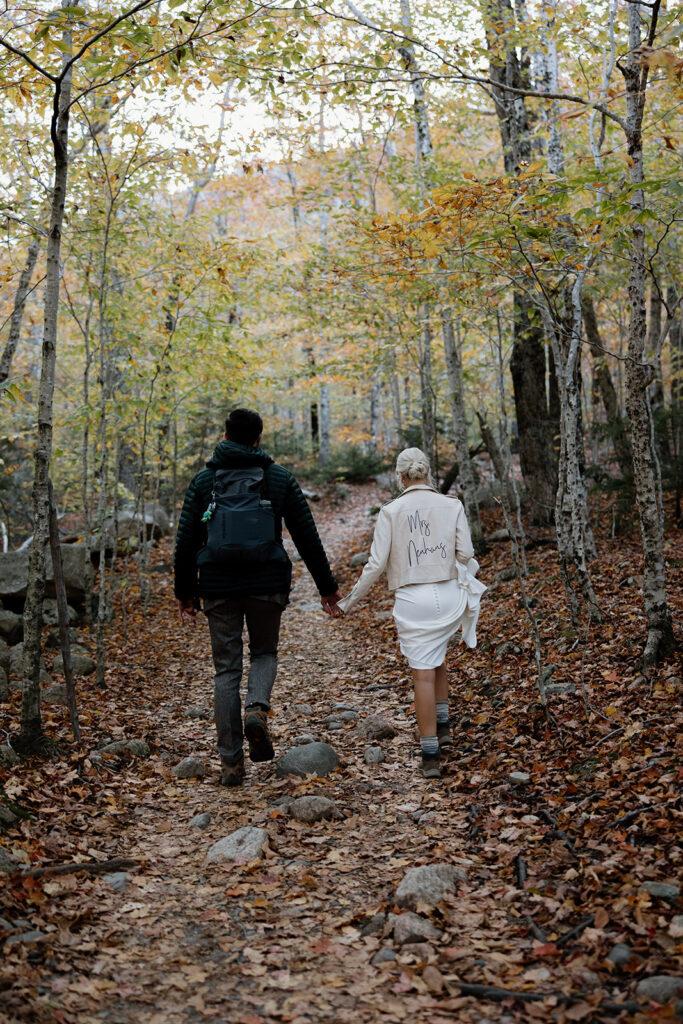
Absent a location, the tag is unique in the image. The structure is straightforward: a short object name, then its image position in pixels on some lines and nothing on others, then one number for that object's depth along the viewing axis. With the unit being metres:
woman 4.77
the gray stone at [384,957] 2.69
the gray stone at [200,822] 4.19
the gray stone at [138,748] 5.34
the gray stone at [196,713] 6.61
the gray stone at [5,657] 7.14
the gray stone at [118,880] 3.39
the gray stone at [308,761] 4.82
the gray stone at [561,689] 5.16
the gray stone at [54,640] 8.68
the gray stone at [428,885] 3.08
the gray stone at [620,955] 2.41
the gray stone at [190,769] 5.00
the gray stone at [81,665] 7.76
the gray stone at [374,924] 2.95
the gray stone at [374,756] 5.07
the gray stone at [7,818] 3.70
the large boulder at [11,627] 8.42
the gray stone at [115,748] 5.25
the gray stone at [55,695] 6.59
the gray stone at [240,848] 3.68
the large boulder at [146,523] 13.23
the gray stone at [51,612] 9.04
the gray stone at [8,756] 4.50
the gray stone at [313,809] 4.13
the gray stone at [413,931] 2.80
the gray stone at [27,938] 2.63
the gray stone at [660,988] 2.19
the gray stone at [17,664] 7.07
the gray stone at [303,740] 5.41
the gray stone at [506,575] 9.04
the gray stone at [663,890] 2.71
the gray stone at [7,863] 3.17
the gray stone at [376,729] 5.57
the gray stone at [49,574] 8.91
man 4.56
